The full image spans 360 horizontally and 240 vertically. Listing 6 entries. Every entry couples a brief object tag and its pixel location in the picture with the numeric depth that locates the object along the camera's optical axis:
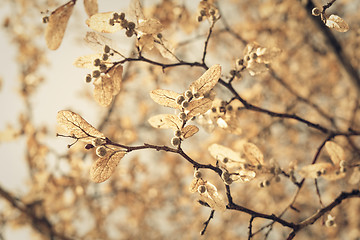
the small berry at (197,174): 0.89
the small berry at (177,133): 0.89
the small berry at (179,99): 0.89
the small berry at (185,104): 0.88
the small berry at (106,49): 0.92
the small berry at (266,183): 0.99
